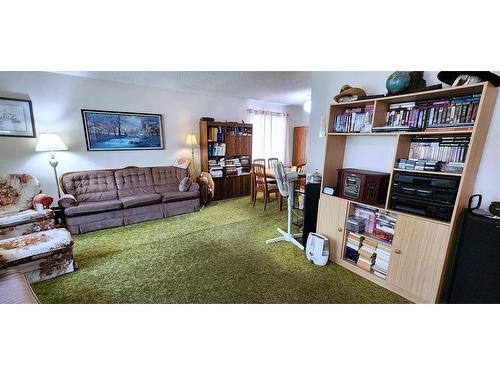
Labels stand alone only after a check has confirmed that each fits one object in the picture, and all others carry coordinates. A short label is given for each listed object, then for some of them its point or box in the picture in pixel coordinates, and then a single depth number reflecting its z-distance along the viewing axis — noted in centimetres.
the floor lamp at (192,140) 430
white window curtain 554
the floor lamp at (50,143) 290
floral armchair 214
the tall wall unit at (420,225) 137
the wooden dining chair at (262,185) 393
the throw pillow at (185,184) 381
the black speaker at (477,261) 128
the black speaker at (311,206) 239
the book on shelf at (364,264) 196
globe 158
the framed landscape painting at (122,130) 349
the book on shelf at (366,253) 194
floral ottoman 175
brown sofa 293
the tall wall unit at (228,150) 445
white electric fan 246
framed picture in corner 285
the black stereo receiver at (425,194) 145
